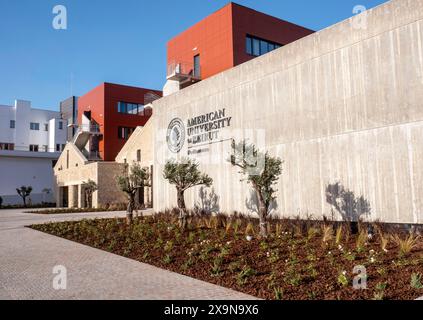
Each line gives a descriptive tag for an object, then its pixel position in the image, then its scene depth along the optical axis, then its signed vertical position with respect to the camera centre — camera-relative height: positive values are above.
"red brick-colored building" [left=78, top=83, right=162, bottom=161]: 41.50 +9.83
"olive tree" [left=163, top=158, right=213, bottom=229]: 15.23 +0.96
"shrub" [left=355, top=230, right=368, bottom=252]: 9.30 -1.27
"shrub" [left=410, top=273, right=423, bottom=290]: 6.10 -1.46
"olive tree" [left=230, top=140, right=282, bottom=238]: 11.91 +0.82
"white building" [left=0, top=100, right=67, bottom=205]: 50.81 +8.46
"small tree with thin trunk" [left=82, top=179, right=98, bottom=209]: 34.62 +1.06
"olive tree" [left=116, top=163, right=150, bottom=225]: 17.95 +0.88
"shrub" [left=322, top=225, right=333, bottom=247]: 10.51 -1.20
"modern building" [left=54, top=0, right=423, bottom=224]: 11.27 +2.76
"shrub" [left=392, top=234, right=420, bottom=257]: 8.71 -1.27
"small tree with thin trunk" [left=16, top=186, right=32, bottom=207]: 47.47 +1.50
